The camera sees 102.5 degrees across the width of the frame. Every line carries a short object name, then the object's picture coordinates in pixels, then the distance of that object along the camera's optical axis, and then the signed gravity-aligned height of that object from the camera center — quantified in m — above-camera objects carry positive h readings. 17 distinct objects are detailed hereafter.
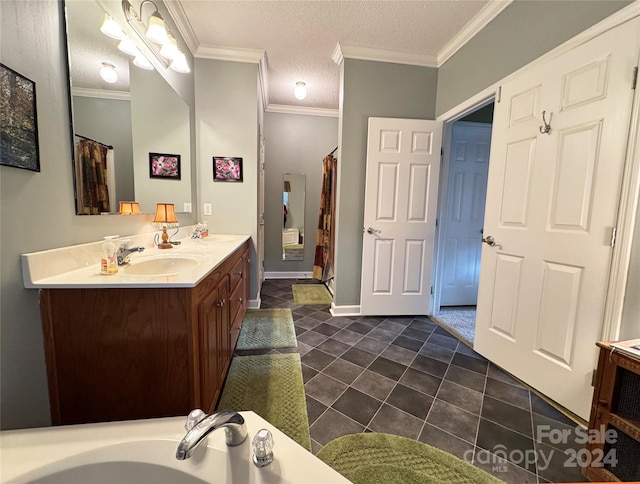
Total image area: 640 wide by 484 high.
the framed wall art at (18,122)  0.84 +0.27
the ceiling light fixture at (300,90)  3.06 +1.41
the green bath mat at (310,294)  3.22 -1.15
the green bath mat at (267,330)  2.15 -1.13
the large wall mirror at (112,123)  1.16 +0.45
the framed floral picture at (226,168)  2.69 +0.40
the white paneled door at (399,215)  2.60 -0.03
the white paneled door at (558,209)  1.29 +0.05
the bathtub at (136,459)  0.64 -0.66
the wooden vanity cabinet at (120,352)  0.99 -0.58
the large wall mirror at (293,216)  4.24 -0.12
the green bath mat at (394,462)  1.08 -1.11
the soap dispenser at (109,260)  1.12 -0.25
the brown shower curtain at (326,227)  3.49 -0.25
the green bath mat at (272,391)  1.36 -1.12
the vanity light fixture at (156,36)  1.54 +1.08
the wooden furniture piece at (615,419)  0.99 -0.80
